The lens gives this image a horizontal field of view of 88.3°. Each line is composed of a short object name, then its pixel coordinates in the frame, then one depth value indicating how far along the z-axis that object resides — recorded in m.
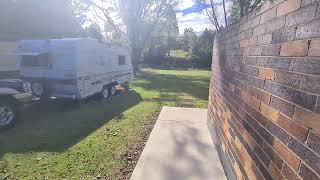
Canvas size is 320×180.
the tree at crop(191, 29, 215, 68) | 25.93
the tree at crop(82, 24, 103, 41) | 19.87
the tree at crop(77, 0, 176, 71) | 18.29
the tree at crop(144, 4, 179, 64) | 24.40
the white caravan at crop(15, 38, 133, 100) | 5.92
